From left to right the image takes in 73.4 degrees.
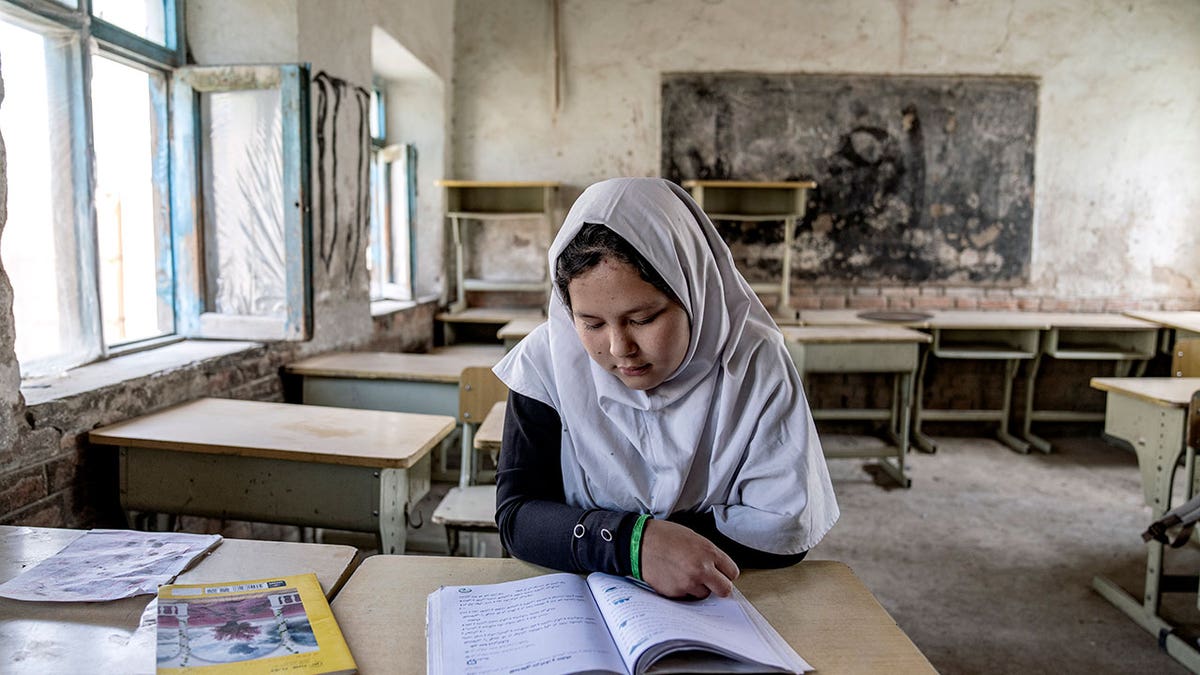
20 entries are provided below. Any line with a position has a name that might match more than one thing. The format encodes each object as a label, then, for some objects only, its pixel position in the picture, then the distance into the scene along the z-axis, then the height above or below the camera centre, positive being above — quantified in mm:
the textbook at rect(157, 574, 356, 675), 858 -432
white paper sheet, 1047 -438
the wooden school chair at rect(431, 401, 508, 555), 2215 -727
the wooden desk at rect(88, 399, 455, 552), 1995 -550
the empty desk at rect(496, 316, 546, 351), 4172 -384
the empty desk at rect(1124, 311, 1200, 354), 4318 -331
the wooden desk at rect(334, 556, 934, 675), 905 -445
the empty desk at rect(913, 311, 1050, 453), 4801 -528
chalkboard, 5254 +682
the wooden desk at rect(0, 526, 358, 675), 886 -445
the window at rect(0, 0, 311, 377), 2336 +225
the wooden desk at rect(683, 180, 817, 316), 5012 +364
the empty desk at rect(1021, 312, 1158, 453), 4836 -520
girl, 1094 -222
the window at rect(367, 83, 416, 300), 5020 +313
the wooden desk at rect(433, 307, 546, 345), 5031 -383
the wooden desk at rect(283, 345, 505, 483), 3066 -499
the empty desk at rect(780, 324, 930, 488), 4180 -493
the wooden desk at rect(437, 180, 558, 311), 5148 +318
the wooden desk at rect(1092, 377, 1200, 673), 2625 -620
